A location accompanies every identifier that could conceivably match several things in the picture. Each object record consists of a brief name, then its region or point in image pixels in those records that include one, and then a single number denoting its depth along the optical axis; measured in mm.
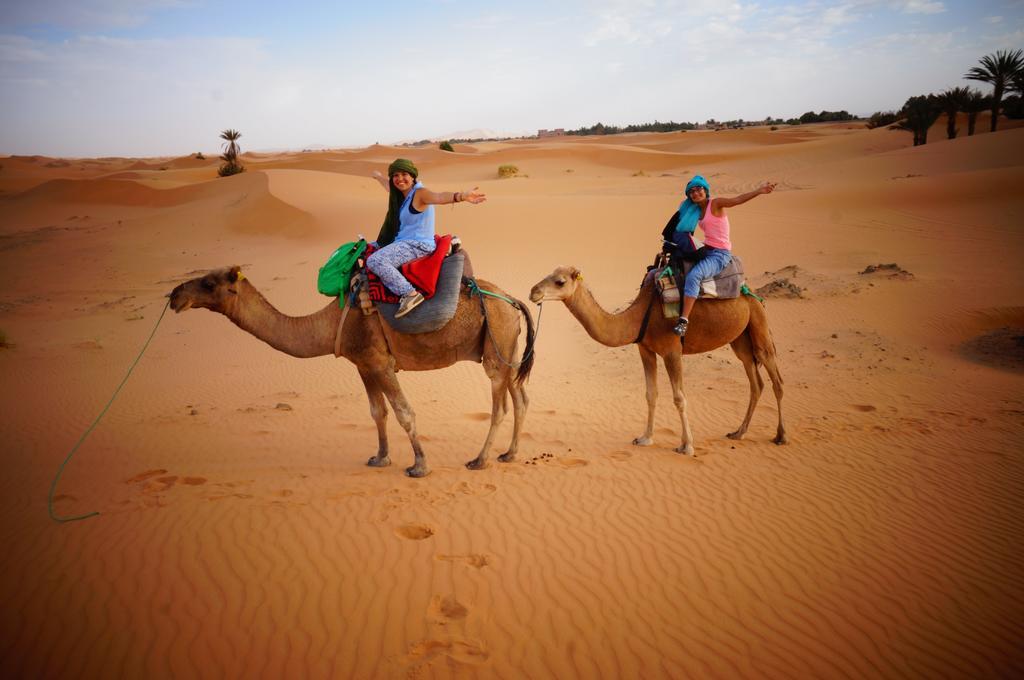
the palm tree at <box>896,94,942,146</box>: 37406
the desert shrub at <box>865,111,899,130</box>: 49822
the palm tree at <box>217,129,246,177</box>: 43375
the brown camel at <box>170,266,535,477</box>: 5715
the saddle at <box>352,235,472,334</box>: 5762
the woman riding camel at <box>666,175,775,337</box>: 6520
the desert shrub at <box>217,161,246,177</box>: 42962
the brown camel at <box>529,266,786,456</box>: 6418
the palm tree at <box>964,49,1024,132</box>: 33250
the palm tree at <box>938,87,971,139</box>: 36025
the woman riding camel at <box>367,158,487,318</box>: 5645
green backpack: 5922
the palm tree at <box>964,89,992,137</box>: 35938
